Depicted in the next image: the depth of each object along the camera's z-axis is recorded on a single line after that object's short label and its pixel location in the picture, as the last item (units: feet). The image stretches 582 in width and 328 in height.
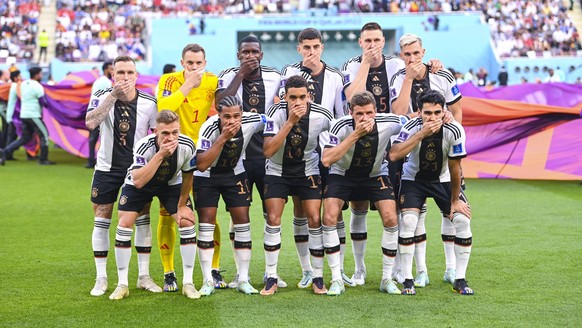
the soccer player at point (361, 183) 24.31
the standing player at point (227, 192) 24.27
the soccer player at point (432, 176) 23.72
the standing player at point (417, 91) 25.59
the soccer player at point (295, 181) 24.66
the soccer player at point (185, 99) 24.85
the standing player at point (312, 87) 25.77
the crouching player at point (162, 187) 23.08
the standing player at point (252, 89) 25.72
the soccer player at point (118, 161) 24.70
